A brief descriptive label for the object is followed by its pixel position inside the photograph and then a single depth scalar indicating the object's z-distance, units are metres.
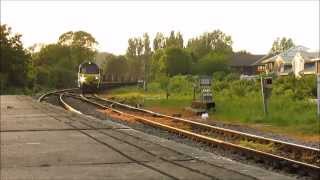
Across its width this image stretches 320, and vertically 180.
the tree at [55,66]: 83.25
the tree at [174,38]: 138.30
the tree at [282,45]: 163.12
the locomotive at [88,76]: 52.00
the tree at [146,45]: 160.12
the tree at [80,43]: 116.91
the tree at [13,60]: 70.19
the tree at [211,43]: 133.75
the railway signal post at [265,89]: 25.02
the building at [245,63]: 133.25
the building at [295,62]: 88.12
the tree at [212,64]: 103.69
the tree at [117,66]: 134.88
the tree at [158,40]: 151.62
